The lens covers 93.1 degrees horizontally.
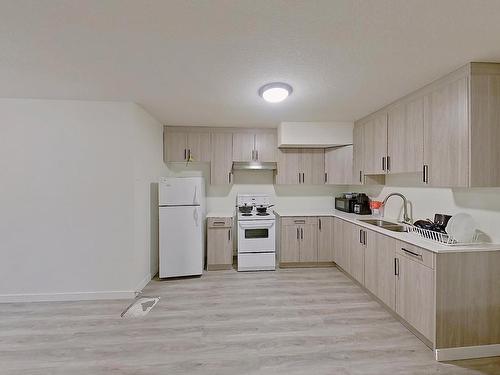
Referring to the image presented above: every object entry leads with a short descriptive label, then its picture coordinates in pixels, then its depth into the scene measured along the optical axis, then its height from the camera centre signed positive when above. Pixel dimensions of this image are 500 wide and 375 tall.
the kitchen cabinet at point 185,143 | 4.13 +0.79
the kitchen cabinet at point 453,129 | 1.98 +0.57
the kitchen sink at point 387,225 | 3.10 -0.49
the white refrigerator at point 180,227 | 3.53 -0.58
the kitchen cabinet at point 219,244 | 3.94 -0.93
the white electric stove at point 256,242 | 3.92 -0.89
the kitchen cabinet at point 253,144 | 4.25 +0.80
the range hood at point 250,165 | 4.18 +0.42
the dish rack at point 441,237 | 2.10 -0.46
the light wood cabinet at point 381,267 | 2.52 -0.90
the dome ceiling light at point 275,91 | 2.37 +1.00
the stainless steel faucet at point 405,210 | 3.20 -0.28
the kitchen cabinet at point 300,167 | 4.31 +0.40
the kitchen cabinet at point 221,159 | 4.22 +0.53
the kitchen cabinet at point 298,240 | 4.00 -0.87
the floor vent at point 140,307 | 2.61 -1.39
